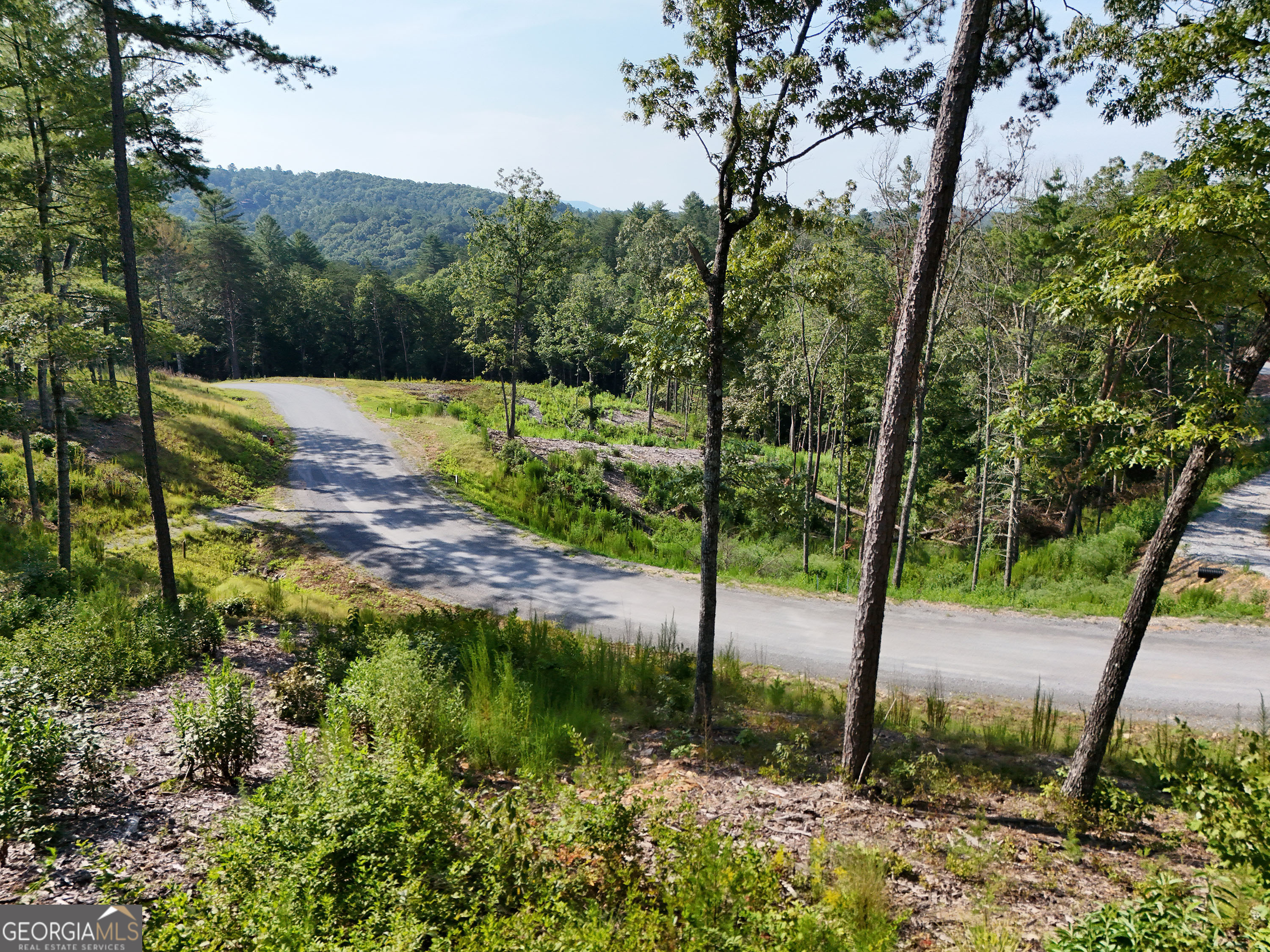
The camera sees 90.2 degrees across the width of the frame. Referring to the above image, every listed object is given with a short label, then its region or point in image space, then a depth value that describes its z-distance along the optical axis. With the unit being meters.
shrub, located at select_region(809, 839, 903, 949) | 3.66
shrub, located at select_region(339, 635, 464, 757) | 5.93
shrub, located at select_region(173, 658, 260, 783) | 5.19
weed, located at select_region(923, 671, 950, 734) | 7.67
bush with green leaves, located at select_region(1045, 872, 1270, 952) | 3.15
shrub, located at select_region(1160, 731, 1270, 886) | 3.95
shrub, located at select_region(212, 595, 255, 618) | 10.74
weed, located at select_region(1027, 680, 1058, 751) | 7.33
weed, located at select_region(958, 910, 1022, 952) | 3.45
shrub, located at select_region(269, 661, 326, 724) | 6.98
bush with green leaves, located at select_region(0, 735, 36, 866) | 3.94
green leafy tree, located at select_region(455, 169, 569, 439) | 20.39
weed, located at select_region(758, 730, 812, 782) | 6.21
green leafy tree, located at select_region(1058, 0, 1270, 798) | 5.04
